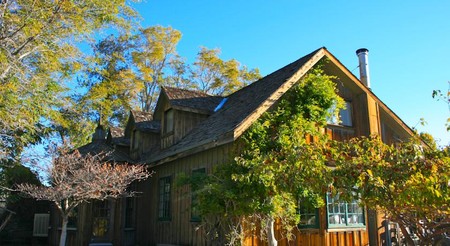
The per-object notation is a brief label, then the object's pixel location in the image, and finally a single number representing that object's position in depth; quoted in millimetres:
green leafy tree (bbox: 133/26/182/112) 29547
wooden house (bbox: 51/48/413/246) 10727
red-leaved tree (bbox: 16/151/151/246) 10273
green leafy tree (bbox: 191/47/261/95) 31125
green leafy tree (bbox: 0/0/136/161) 11297
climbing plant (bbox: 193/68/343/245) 8961
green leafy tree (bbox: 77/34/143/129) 25422
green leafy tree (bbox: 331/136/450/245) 4633
